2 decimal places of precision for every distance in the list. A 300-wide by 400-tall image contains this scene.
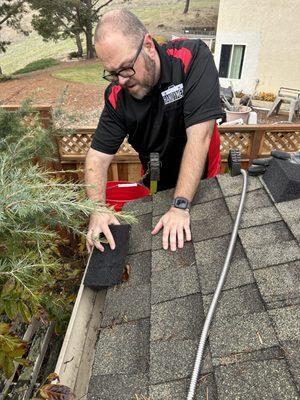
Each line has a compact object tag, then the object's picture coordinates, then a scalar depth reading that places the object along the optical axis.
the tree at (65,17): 26.33
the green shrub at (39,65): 31.57
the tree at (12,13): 25.80
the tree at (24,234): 1.36
